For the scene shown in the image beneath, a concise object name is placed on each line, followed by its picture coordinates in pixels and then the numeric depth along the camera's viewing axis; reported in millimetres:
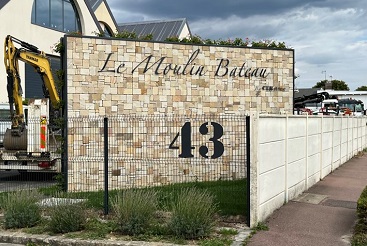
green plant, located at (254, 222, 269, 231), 7980
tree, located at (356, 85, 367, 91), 106262
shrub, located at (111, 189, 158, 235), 7703
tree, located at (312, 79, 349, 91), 109000
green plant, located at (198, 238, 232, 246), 7117
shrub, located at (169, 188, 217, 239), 7430
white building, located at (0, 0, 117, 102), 32031
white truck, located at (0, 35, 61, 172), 13859
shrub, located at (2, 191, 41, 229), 8367
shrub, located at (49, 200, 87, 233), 7984
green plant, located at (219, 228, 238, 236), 7689
